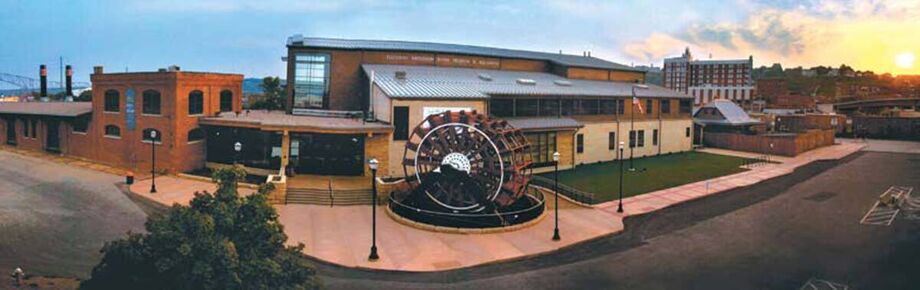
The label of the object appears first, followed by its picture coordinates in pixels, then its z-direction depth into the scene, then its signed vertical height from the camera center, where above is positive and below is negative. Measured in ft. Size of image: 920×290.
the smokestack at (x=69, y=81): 201.73 +10.85
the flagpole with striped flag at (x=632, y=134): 180.24 -2.46
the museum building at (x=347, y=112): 124.36 +1.91
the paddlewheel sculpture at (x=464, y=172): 95.20 -8.22
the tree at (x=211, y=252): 43.09 -10.44
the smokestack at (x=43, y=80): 206.67 +11.31
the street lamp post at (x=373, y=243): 73.61 -15.94
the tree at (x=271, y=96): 201.16 +7.53
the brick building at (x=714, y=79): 448.57 +39.80
